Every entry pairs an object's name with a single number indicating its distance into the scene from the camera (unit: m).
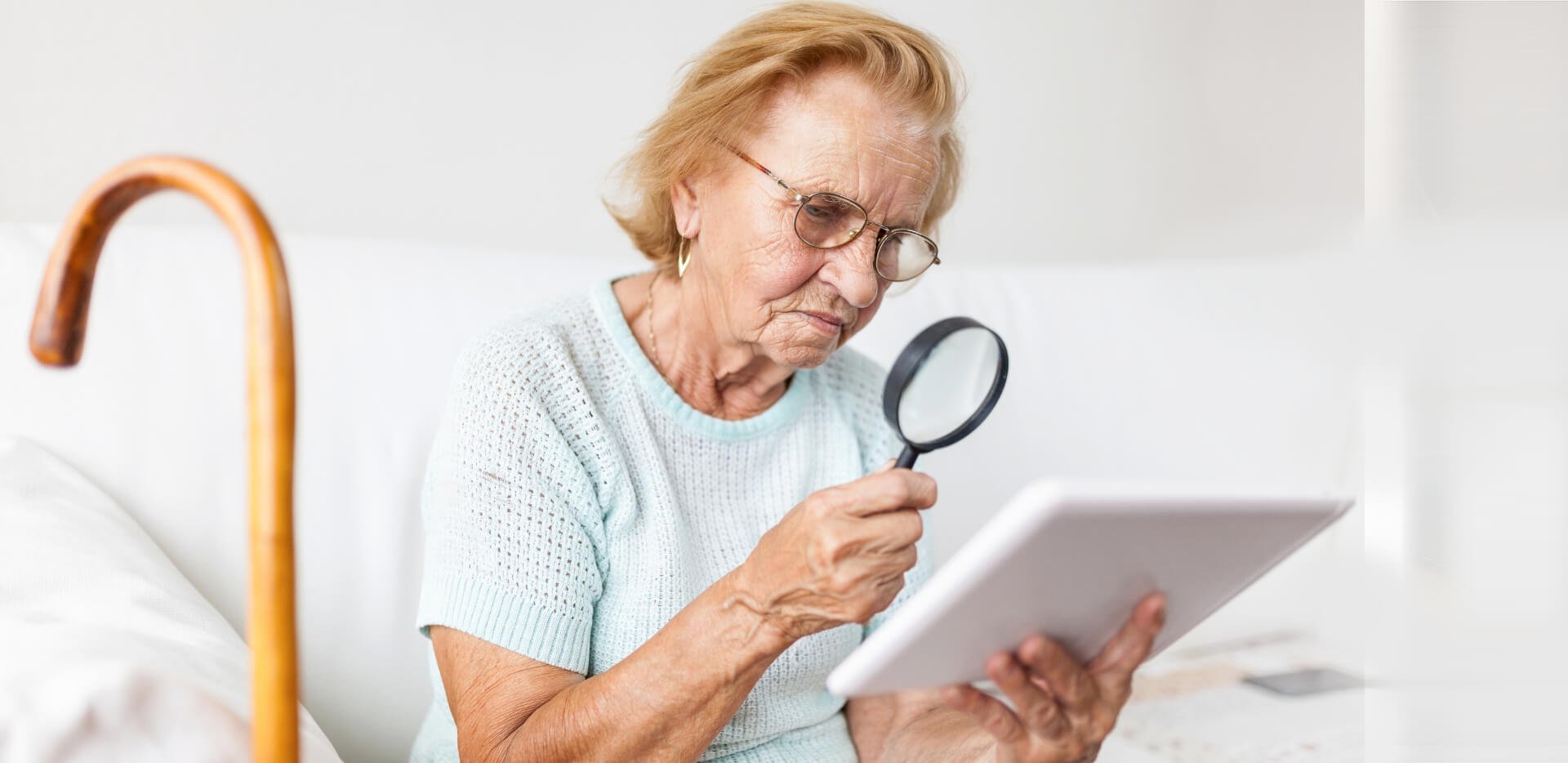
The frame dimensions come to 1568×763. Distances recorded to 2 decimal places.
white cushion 0.74
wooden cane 0.53
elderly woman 1.00
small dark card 1.77
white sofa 1.36
